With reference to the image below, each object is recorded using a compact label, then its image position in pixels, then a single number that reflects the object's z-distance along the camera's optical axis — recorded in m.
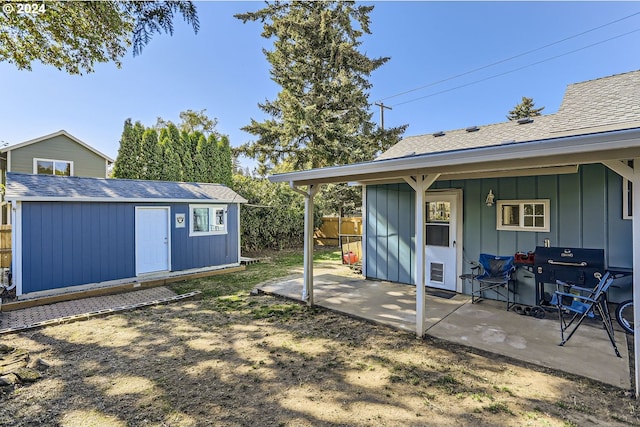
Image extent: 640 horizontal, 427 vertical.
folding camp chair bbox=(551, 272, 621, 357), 3.09
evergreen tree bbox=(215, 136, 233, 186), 13.27
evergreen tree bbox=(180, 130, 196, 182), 12.36
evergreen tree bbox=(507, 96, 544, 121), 21.83
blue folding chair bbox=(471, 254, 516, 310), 4.63
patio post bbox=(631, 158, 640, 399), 2.43
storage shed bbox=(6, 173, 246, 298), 5.35
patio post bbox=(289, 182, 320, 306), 4.99
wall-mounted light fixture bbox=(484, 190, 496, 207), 5.08
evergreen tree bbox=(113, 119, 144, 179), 11.03
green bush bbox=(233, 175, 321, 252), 10.98
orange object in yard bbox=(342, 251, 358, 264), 8.62
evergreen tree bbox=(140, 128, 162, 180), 11.38
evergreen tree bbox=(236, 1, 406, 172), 12.35
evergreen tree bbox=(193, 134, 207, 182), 12.71
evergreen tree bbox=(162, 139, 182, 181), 11.79
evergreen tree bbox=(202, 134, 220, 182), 12.99
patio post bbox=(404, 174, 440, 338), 3.66
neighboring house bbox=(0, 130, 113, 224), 11.94
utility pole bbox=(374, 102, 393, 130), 16.00
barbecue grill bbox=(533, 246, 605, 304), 3.72
